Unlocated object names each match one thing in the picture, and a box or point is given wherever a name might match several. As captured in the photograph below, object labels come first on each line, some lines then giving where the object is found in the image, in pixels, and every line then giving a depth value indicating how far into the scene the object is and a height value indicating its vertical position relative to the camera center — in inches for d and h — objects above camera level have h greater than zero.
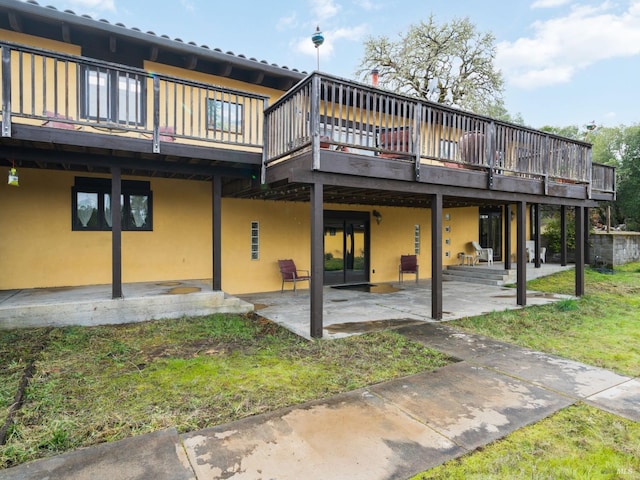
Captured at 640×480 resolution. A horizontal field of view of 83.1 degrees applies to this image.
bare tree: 681.0 +342.2
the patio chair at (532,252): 543.2 -18.1
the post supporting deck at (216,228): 271.1 +9.7
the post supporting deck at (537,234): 475.5 +7.6
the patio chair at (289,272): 374.0 -32.8
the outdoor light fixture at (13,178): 210.7 +37.3
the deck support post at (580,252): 335.6 -11.2
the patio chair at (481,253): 532.7 -19.1
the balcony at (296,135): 197.9 +69.9
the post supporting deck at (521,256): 293.3 -13.1
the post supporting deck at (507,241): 458.6 -1.1
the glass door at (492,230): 581.3 +16.5
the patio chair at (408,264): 462.1 -30.6
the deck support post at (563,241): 479.5 -1.4
